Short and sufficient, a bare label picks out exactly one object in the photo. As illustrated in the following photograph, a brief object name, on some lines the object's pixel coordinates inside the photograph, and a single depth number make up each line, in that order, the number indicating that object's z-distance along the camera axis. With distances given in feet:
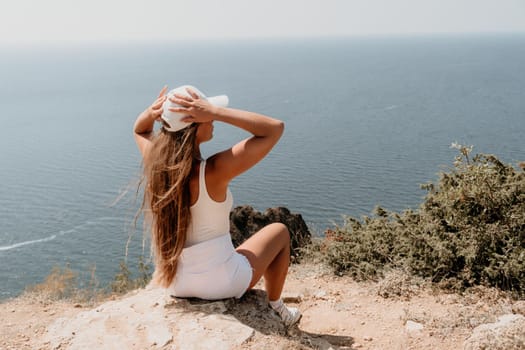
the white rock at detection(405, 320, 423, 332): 15.06
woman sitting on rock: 11.84
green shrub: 17.60
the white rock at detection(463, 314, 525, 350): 12.39
